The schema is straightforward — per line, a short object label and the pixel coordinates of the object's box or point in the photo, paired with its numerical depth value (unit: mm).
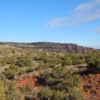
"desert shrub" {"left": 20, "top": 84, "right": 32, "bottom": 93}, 9925
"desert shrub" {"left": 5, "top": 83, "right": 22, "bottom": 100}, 8872
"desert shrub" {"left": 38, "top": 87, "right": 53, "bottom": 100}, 8917
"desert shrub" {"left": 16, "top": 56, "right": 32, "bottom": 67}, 16643
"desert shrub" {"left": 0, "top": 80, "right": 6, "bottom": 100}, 8271
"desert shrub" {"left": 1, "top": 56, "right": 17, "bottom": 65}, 18696
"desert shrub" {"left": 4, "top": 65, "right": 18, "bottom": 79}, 13126
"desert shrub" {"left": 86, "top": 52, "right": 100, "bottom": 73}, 10877
